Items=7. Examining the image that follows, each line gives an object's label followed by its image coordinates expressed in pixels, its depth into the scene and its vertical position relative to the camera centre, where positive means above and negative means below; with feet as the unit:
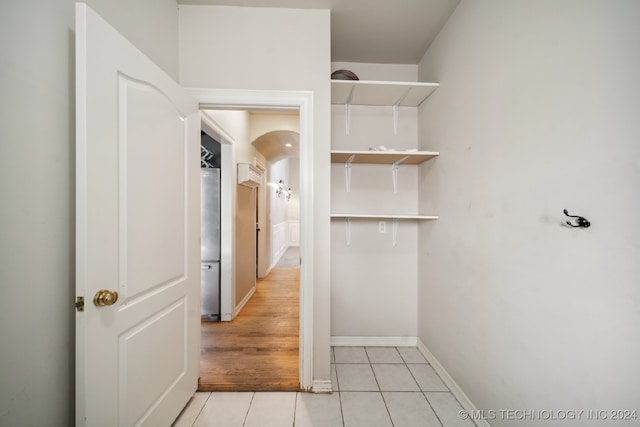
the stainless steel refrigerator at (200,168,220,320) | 9.66 -1.66
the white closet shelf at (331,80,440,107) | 6.50 +3.35
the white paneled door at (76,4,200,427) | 3.13 -0.30
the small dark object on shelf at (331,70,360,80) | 6.70 +3.68
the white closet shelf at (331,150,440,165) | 6.54 +1.57
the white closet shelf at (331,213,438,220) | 6.66 -0.10
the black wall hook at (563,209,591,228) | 3.05 -0.11
